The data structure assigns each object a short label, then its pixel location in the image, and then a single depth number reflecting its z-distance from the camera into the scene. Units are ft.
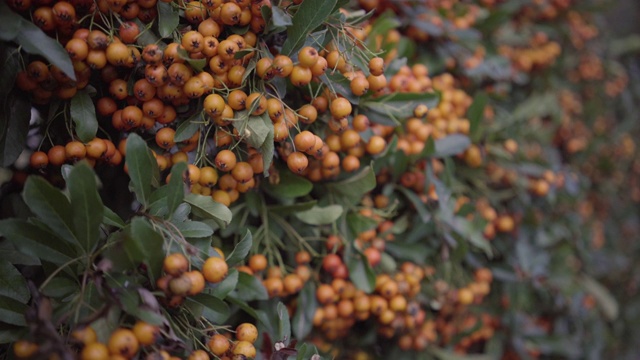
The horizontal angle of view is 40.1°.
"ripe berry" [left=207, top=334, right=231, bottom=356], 1.03
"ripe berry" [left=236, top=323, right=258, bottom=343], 1.06
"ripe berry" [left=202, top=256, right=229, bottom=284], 1.01
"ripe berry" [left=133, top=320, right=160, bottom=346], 0.95
